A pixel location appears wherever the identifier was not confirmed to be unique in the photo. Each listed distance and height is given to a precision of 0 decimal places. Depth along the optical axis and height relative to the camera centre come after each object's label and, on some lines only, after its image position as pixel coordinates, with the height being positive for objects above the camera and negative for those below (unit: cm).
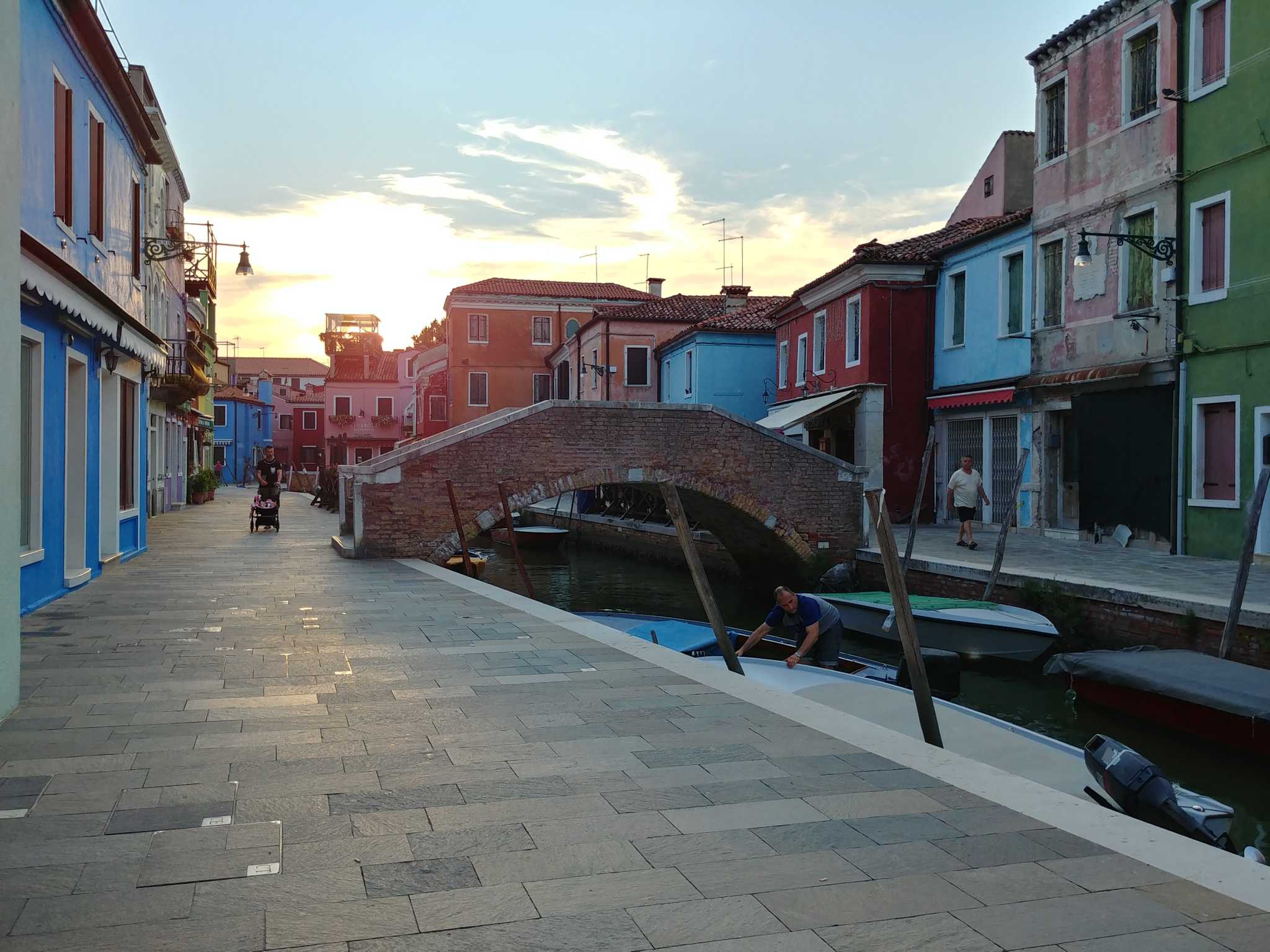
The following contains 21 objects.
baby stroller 2017 -90
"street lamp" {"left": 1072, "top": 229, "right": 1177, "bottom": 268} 1477 +301
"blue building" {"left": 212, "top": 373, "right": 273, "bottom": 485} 6088 +197
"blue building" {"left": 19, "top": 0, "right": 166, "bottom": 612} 877 +137
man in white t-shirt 1677 -44
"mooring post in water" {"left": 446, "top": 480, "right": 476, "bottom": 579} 1584 -90
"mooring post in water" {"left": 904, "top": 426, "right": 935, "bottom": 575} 1486 -50
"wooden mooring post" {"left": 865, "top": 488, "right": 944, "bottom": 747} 666 -100
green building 1340 +260
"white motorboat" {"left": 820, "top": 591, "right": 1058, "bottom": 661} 1173 -177
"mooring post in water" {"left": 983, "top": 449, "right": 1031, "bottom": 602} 1291 -94
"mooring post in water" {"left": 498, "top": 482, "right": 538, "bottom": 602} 1509 -95
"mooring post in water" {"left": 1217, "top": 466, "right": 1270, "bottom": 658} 927 -84
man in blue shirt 1009 -149
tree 7062 +852
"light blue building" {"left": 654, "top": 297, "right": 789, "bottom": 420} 3064 +293
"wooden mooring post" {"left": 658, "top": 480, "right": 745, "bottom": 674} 825 -90
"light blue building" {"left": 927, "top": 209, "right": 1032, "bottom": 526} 1850 +196
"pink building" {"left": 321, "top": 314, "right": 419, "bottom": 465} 6109 +330
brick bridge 1589 -17
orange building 4397 +525
